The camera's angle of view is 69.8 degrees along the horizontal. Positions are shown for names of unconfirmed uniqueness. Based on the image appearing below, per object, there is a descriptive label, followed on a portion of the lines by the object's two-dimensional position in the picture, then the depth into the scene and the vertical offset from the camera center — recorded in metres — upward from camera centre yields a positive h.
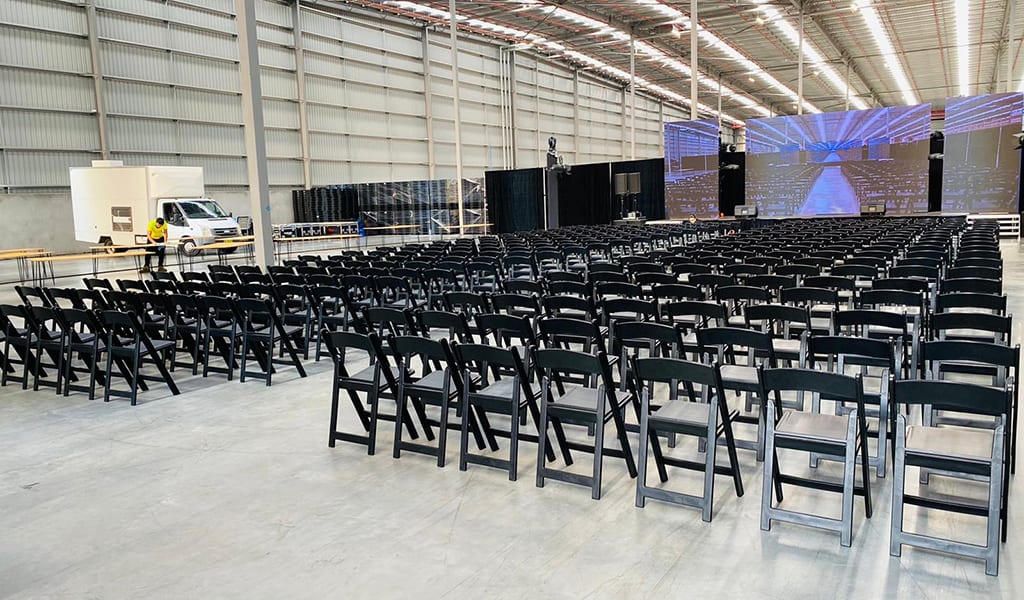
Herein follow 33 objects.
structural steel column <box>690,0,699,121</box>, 19.58 +4.24
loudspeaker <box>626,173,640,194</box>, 23.95 +0.93
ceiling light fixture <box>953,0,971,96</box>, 24.92 +6.55
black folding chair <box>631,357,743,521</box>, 3.36 -0.99
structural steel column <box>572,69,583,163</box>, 35.84 +4.70
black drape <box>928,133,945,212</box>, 22.27 +0.77
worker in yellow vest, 16.39 -0.17
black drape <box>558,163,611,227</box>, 23.91 +0.59
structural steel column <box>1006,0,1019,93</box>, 19.22 +4.53
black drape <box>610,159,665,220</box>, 24.58 +0.91
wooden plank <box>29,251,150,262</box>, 12.16 -0.51
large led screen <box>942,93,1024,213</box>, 19.67 +1.33
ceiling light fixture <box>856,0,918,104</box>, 25.34 +6.62
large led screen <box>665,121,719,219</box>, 23.12 +1.32
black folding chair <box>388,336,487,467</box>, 4.14 -0.99
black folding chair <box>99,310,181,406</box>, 5.59 -1.00
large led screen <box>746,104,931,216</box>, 21.28 +1.36
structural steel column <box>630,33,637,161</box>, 26.06 +5.55
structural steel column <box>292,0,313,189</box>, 24.84 +4.94
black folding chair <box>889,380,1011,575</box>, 2.80 -0.99
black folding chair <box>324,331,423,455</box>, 4.38 -1.00
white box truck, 18.48 +0.52
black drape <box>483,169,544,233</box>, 22.14 +0.54
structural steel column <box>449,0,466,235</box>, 18.95 +3.21
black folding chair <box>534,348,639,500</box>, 3.66 -1.00
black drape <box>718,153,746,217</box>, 24.55 +0.73
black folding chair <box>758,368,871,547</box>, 3.08 -0.99
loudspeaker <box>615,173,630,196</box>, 24.09 +0.94
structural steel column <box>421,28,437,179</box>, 28.70 +4.58
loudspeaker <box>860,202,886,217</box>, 21.41 -0.08
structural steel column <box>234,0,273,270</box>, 12.32 +1.53
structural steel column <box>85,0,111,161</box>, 19.91 +4.01
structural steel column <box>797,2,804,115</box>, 23.96 +3.77
